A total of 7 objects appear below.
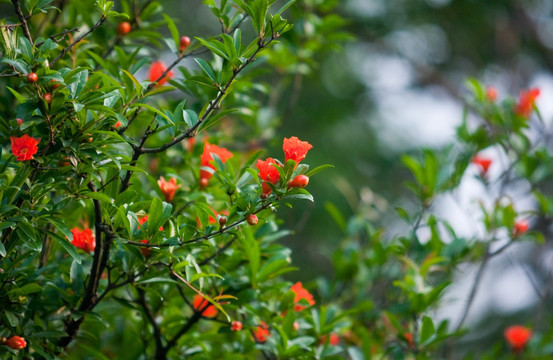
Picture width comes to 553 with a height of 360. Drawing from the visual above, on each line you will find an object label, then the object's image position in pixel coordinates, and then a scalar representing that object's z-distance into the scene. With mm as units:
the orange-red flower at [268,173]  3131
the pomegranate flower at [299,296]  3426
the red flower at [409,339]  3566
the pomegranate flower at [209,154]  3333
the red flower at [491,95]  4193
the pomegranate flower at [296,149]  3134
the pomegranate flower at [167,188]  3357
